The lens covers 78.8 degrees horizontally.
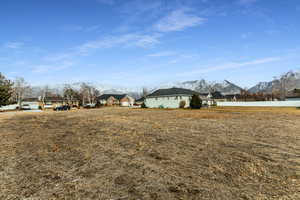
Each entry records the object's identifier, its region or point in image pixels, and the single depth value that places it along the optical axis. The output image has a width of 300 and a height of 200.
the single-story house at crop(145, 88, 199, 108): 48.29
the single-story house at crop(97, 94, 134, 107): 90.11
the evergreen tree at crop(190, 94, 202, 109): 40.60
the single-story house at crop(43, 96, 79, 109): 94.09
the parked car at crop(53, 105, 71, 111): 52.44
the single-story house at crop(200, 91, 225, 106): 107.12
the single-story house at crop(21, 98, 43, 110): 67.66
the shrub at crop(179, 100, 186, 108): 46.38
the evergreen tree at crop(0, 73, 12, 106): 45.72
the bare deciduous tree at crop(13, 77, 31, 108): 72.44
